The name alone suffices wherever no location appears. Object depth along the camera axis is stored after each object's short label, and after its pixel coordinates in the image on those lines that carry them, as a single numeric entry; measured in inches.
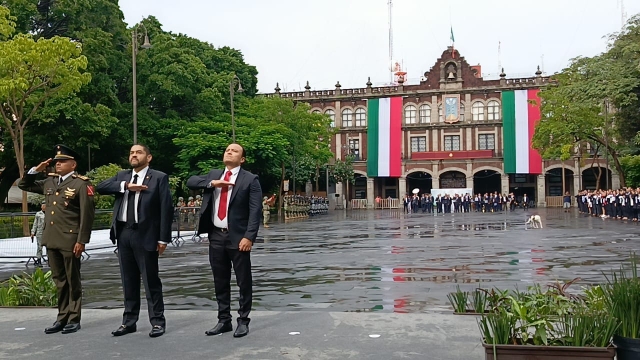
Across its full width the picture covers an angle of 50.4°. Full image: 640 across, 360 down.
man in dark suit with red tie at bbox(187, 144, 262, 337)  260.5
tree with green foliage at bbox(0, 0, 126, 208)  1317.7
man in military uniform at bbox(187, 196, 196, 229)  1011.9
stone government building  2832.2
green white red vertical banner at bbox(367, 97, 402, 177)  2775.6
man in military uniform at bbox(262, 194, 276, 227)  1413.1
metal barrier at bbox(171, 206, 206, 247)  946.1
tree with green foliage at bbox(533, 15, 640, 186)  1263.5
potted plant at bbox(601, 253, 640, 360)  158.6
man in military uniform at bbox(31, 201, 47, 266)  638.0
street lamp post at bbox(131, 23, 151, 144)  937.8
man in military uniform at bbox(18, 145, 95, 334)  273.4
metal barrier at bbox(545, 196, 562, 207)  2701.8
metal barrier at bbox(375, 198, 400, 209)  2854.3
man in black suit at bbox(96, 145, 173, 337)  263.9
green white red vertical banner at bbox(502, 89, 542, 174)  2571.4
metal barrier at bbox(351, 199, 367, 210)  2953.7
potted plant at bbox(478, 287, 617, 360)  160.2
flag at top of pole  2938.0
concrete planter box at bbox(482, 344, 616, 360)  157.9
